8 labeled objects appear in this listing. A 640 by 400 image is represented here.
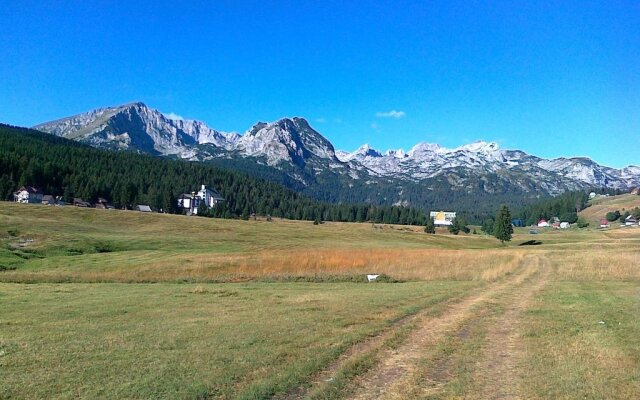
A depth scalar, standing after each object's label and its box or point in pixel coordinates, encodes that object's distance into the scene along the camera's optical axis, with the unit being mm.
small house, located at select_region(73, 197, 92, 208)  167000
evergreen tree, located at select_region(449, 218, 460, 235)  174125
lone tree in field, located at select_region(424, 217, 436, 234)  157675
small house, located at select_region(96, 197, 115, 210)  174075
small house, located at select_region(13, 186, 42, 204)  157625
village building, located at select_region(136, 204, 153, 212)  183250
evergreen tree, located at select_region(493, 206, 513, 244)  119750
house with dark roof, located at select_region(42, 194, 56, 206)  163125
